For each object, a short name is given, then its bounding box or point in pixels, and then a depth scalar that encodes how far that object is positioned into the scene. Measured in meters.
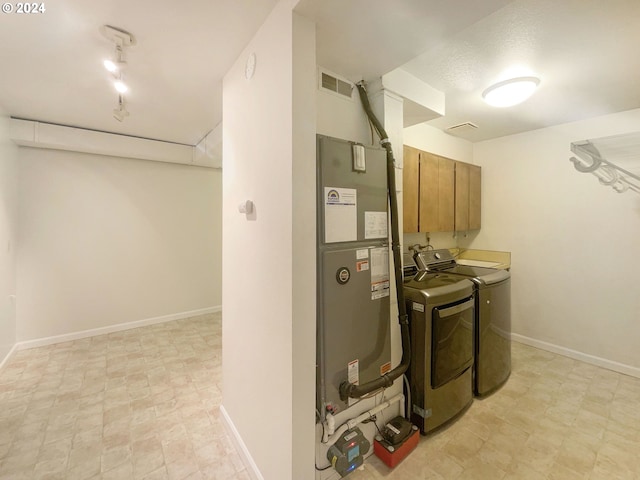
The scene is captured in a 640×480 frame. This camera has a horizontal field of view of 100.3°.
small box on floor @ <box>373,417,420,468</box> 1.65
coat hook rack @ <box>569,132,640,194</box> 2.18
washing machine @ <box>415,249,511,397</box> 2.24
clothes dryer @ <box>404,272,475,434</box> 1.84
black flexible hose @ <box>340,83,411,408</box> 1.74
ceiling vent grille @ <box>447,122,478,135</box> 3.00
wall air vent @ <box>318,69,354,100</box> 1.66
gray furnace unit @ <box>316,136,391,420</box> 1.44
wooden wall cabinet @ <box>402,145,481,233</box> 2.46
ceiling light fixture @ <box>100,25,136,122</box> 1.53
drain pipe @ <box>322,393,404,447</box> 1.48
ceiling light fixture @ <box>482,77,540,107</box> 2.02
